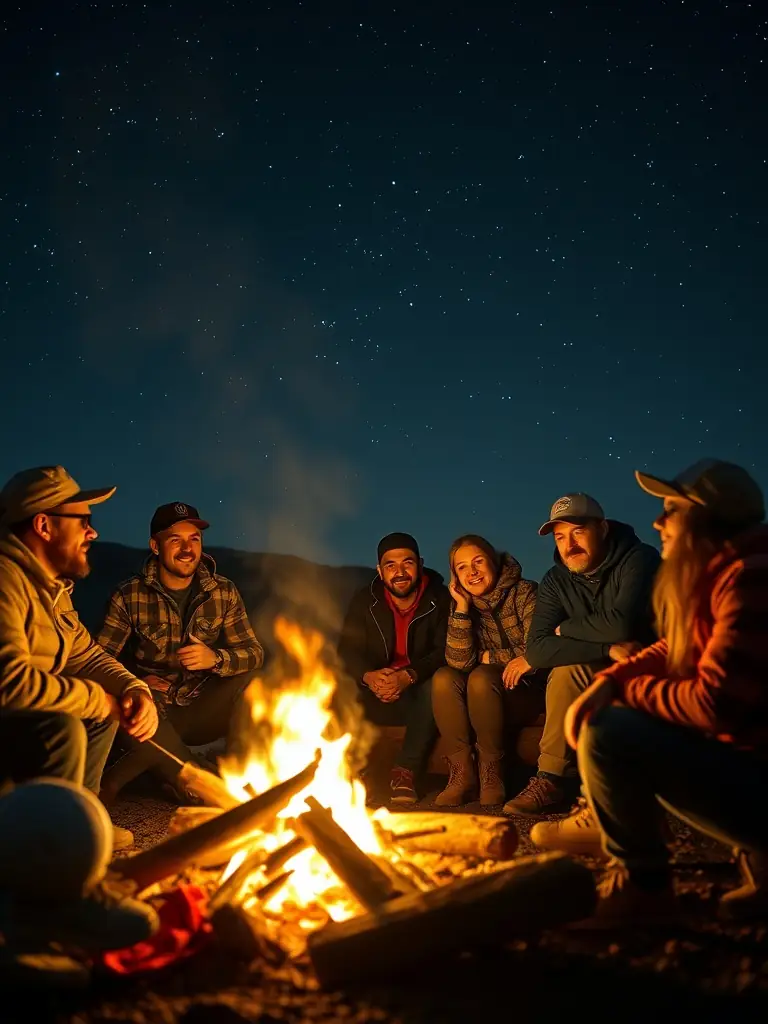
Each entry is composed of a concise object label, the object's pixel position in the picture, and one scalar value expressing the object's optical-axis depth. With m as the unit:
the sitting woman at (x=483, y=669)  6.29
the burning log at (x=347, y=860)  3.41
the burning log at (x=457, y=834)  4.25
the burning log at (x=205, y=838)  3.51
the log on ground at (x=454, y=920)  2.85
